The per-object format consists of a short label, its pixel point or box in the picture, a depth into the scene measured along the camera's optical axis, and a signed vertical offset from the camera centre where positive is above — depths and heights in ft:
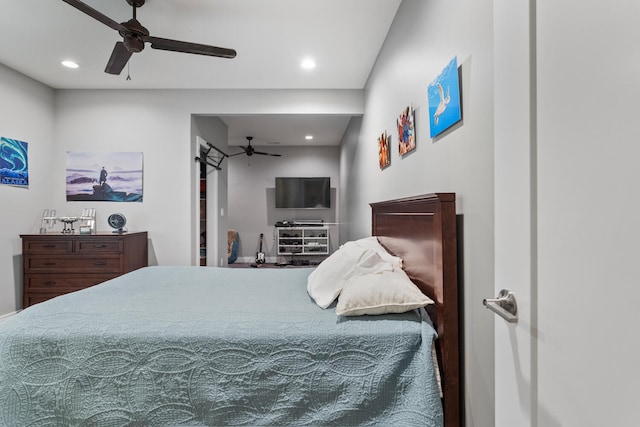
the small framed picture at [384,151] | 8.57 +1.80
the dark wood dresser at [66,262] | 11.22 -1.63
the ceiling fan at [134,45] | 6.74 +4.03
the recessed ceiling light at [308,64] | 10.50 +5.15
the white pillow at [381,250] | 5.87 -0.76
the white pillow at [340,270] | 5.28 -0.99
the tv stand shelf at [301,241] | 22.62 -1.89
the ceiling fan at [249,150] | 21.13 +4.45
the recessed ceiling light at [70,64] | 10.64 +5.18
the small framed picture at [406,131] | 6.39 +1.77
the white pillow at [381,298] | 4.42 -1.19
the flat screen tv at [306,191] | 23.16 +1.76
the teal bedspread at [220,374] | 3.95 -2.03
